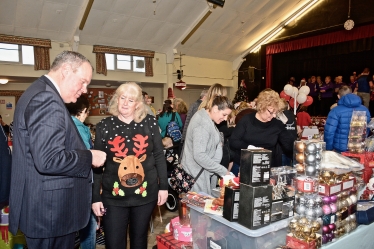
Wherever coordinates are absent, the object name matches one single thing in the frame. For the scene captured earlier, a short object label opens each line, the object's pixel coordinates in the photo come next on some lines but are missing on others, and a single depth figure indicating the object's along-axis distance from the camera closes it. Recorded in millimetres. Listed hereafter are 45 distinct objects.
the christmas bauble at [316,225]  1415
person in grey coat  2090
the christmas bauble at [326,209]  1521
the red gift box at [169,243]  1698
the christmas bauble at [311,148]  1539
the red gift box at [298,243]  1374
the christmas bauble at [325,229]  1518
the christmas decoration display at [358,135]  2230
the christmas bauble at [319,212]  1477
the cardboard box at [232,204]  1334
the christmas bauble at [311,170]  1538
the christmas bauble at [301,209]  1470
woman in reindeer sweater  1785
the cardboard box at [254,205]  1255
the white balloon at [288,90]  6462
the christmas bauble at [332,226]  1541
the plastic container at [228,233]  1296
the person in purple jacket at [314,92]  10750
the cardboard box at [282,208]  1363
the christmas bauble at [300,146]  1598
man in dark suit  1220
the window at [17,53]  7877
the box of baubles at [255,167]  1256
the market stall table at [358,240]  1580
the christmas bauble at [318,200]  1488
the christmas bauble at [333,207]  1546
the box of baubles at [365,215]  1760
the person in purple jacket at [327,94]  10359
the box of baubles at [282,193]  1378
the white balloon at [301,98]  6401
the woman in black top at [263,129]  2594
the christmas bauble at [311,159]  1535
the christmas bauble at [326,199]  1527
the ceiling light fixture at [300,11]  10310
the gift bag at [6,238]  2256
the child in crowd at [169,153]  3670
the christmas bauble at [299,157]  1592
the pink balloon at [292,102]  6891
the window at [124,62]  9636
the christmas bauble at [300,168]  1581
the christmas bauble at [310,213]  1459
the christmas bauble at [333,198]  1548
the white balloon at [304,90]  6807
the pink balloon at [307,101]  6972
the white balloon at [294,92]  6367
